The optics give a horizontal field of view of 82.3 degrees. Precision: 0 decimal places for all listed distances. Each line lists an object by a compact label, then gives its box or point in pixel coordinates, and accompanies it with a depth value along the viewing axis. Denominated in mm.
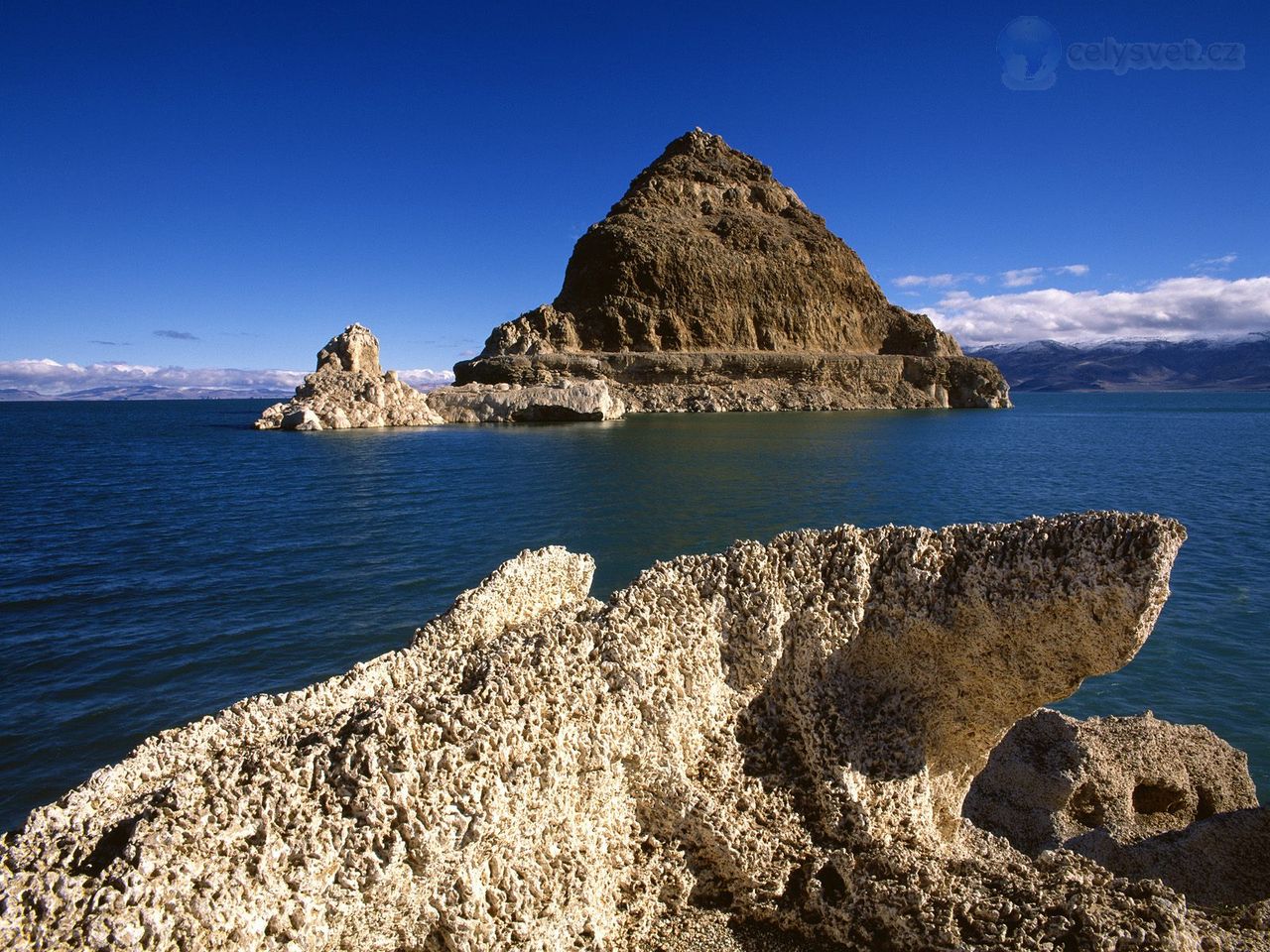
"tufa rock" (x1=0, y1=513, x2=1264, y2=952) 2482
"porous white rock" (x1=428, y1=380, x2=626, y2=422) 59000
